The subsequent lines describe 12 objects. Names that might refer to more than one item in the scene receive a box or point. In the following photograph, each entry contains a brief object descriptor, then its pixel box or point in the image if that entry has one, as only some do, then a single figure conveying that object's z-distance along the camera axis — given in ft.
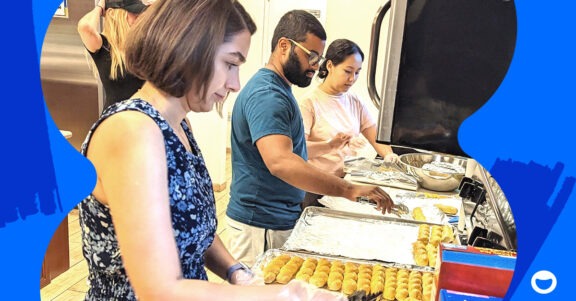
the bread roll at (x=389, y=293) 4.41
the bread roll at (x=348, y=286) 4.46
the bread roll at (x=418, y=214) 6.63
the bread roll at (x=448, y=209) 6.83
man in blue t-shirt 5.56
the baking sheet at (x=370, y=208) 6.66
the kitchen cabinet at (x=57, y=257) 8.27
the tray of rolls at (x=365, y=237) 5.40
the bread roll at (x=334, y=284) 4.54
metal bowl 7.80
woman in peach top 8.37
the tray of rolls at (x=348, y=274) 4.47
